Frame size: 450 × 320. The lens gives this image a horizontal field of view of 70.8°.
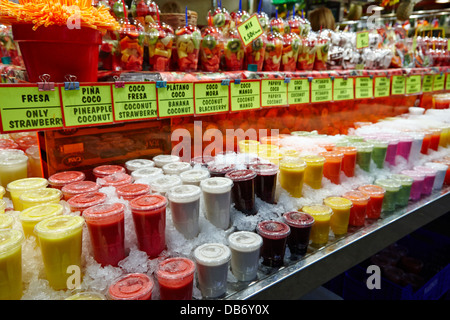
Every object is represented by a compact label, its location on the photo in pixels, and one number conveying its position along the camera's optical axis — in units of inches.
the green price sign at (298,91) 73.2
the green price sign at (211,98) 57.5
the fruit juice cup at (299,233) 46.8
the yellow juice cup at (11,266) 31.0
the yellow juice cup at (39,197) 41.0
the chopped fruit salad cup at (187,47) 61.7
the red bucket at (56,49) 40.1
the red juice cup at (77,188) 43.8
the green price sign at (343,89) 82.8
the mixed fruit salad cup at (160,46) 59.2
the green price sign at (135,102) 47.7
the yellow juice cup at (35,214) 36.9
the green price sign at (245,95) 62.7
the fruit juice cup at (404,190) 66.0
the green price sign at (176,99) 52.7
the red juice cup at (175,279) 34.5
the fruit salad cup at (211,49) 64.3
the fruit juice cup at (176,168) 52.9
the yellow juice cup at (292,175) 54.8
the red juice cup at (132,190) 43.3
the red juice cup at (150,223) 39.1
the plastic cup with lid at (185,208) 42.1
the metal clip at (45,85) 40.3
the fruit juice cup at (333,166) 62.1
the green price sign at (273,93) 68.0
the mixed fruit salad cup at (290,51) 76.9
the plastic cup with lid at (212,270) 37.3
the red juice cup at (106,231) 36.8
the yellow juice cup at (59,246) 33.8
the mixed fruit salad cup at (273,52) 74.1
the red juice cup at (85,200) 40.0
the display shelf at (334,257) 41.1
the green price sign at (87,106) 43.2
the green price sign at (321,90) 78.0
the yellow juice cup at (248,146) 65.0
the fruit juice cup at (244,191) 48.8
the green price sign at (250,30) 64.4
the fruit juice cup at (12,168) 48.5
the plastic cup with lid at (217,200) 45.1
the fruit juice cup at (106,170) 50.4
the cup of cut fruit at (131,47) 57.0
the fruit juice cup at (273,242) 43.4
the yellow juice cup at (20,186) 43.4
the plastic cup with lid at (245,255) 40.2
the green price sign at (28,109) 38.5
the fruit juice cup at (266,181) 51.8
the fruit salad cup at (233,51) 68.1
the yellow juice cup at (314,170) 58.7
